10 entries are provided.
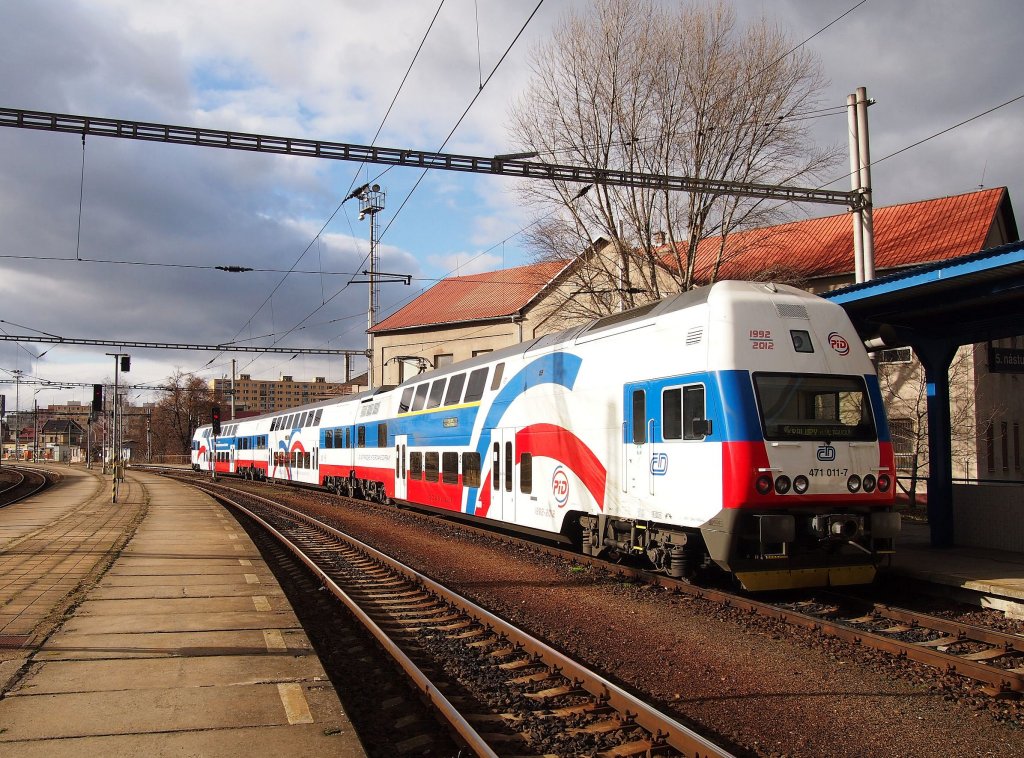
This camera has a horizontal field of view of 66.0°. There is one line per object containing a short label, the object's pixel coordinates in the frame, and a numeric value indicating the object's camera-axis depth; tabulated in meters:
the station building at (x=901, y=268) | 22.88
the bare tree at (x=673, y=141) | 22.06
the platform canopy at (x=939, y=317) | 9.90
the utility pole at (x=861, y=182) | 16.42
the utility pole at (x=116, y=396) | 25.25
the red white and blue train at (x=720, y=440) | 8.39
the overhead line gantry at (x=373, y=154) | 11.96
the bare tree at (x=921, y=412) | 21.92
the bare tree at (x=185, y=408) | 88.81
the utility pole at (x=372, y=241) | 37.44
